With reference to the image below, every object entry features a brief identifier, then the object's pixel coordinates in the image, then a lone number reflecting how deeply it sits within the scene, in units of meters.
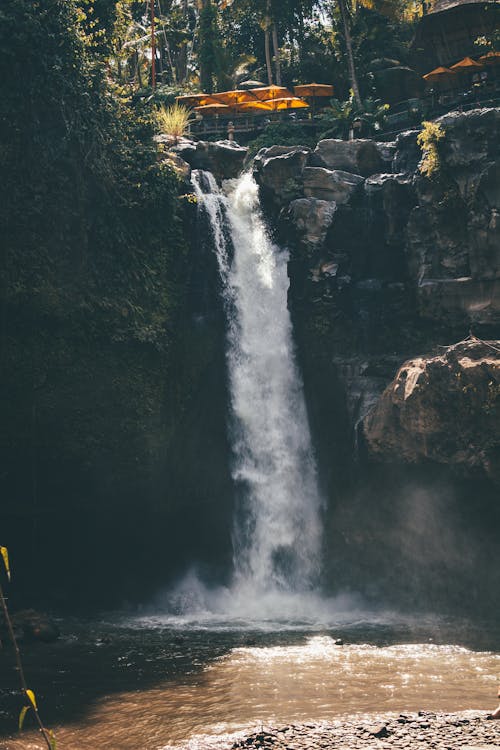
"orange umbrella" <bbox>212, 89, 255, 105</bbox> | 38.94
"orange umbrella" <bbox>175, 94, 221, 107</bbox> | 38.99
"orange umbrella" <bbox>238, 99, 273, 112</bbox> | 38.75
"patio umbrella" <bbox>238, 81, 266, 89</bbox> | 45.44
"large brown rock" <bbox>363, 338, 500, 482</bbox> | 23.12
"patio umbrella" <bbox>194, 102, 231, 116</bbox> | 38.56
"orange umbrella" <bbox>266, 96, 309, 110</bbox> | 38.83
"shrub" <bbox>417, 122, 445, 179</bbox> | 27.03
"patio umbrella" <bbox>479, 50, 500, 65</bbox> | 34.21
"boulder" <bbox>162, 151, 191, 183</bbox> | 28.02
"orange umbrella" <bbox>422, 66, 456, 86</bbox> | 36.09
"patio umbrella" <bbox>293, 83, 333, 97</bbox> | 40.78
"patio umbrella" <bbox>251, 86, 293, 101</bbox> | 39.28
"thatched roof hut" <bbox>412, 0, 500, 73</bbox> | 37.41
